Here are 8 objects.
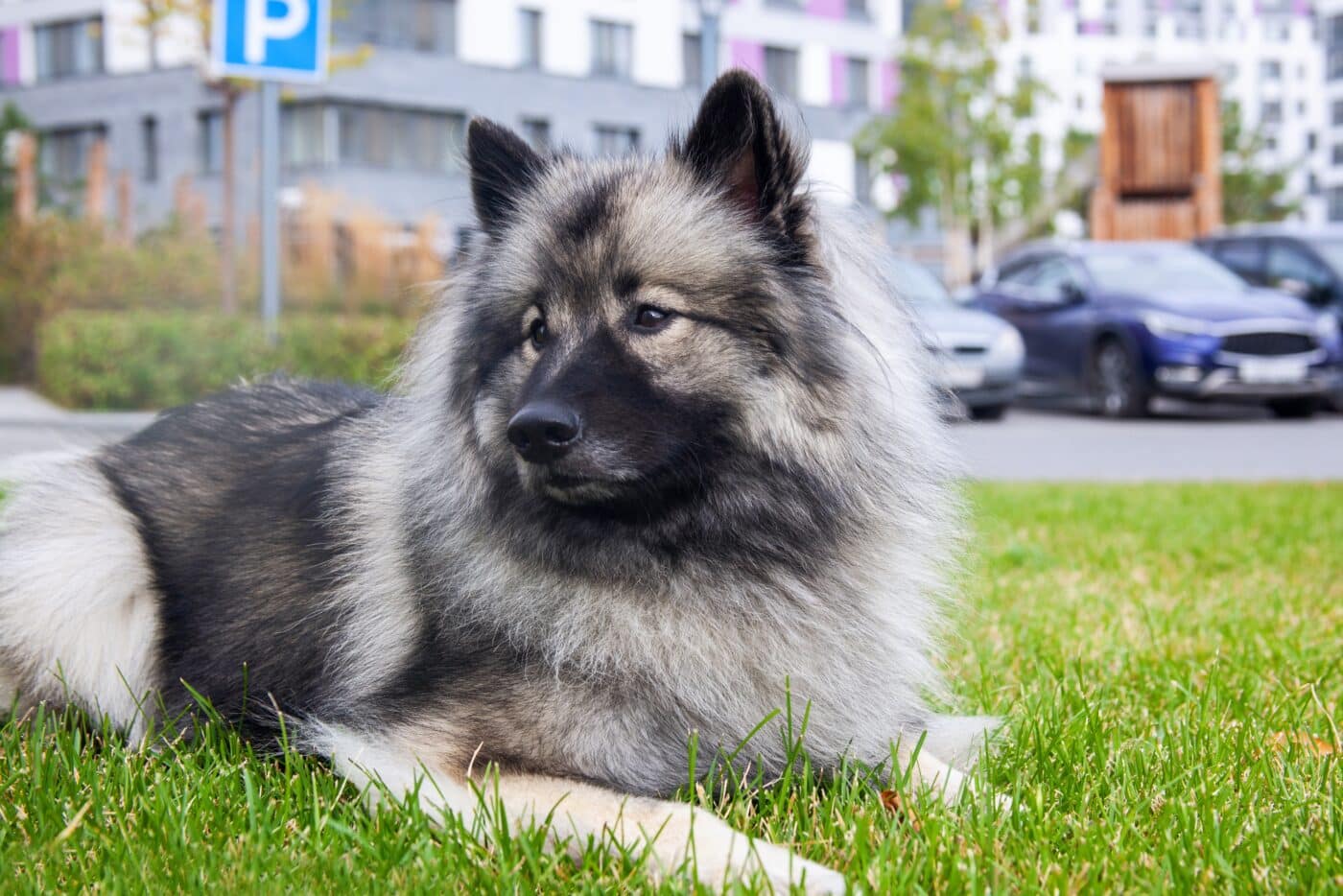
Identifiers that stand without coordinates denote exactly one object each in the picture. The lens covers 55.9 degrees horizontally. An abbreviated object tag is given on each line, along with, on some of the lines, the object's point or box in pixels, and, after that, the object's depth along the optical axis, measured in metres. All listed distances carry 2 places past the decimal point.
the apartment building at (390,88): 33.88
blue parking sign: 8.98
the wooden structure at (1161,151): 19.83
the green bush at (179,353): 11.62
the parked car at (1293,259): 15.05
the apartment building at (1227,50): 74.88
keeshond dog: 2.59
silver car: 13.63
